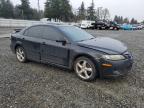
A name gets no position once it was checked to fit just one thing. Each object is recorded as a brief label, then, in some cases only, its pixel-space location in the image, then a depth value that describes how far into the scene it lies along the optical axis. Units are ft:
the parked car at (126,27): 85.70
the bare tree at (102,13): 175.26
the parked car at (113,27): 72.41
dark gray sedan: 8.80
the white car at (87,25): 72.41
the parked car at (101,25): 70.76
